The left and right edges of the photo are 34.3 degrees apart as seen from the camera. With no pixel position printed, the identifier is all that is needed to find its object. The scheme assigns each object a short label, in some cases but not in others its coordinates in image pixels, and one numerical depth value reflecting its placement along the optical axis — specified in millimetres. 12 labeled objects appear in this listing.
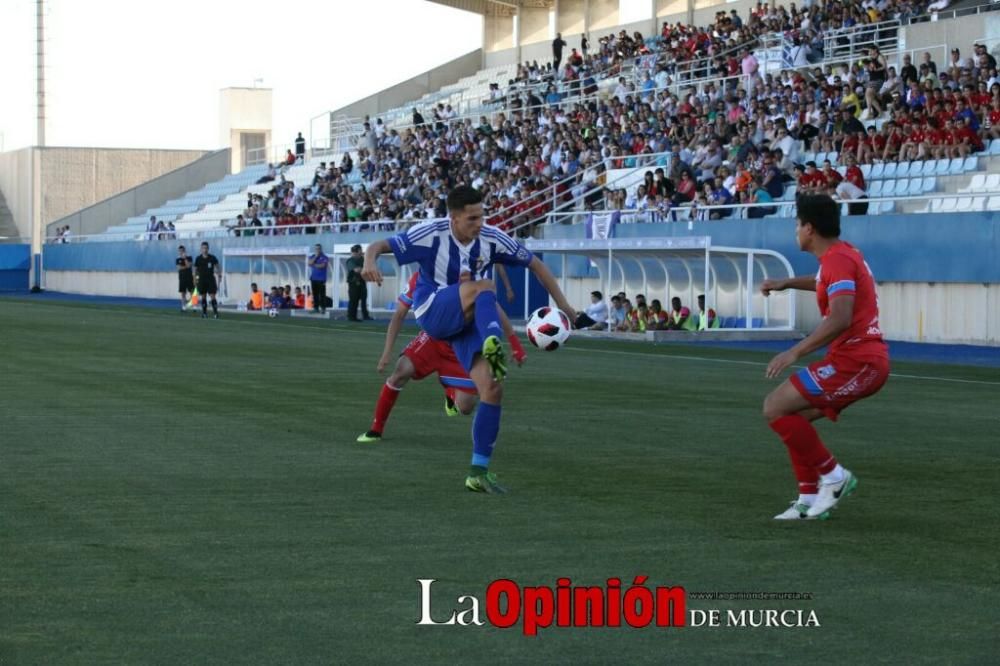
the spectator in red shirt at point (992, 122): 28047
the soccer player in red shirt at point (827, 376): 8344
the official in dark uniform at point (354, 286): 37281
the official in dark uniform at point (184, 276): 42531
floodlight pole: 70938
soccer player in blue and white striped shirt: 9617
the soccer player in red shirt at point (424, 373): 12242
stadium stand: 29062
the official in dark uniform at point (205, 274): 38531
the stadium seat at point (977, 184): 27369
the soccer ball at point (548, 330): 11109
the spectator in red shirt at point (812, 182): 28547
